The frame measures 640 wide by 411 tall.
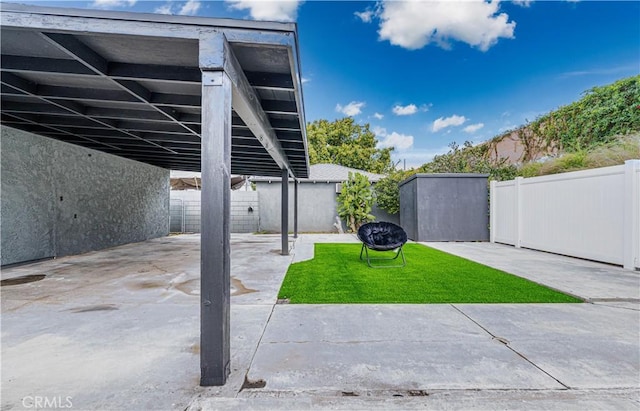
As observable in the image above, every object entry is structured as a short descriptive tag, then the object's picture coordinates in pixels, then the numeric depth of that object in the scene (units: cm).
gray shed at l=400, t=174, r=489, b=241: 1009
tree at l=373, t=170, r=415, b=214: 1319
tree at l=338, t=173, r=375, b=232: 1298
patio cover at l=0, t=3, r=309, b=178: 217
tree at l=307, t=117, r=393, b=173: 2636
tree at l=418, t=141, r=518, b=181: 1152
